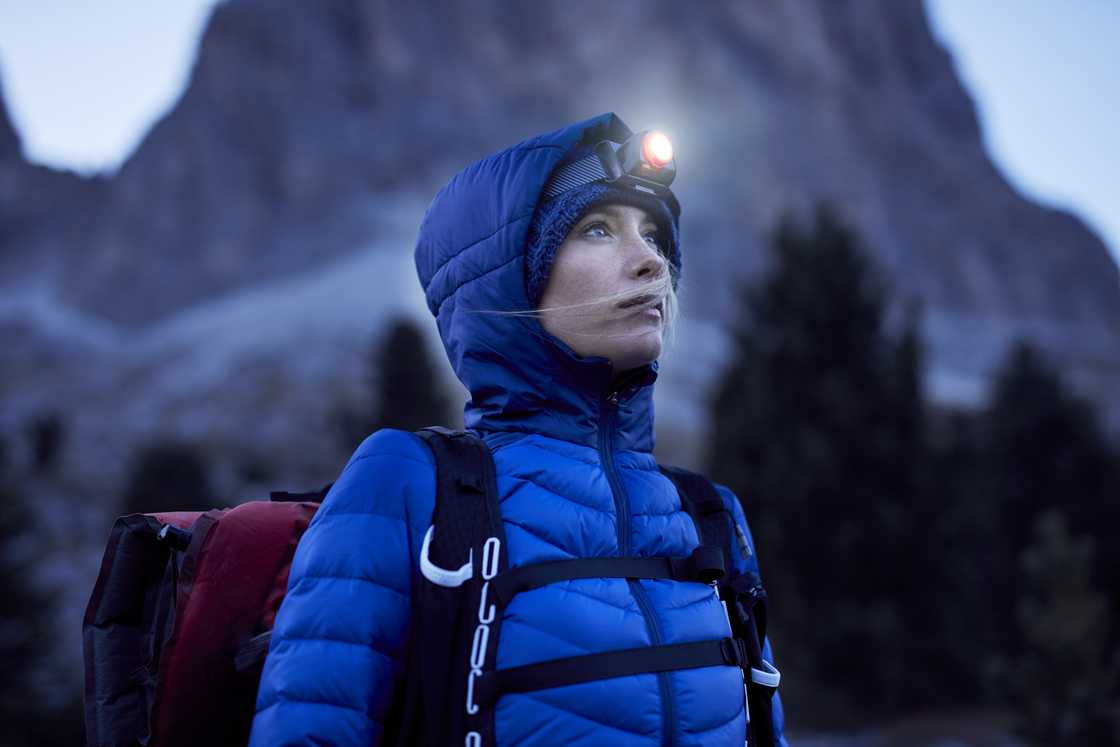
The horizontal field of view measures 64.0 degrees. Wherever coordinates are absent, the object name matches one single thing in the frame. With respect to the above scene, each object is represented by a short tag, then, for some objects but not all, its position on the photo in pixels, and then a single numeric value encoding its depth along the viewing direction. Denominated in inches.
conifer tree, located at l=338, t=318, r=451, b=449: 656.4
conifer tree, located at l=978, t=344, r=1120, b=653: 537.3
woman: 66.2
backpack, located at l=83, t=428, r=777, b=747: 66.8
